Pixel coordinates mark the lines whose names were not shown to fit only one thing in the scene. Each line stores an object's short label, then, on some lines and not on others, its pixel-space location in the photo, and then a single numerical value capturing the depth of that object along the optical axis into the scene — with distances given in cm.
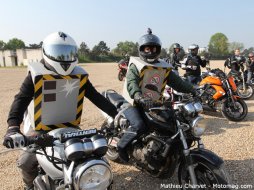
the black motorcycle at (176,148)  340
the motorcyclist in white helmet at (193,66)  968
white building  6867
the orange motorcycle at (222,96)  797
